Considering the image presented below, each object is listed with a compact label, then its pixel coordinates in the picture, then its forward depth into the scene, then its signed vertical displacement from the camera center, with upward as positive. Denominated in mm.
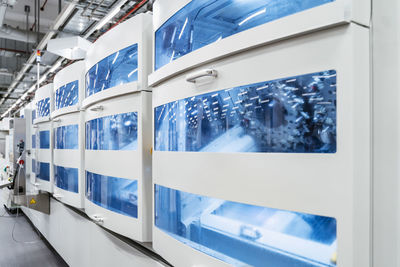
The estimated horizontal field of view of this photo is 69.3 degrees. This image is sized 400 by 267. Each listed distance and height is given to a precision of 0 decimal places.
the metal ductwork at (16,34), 4074 +1482
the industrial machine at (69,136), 2549 -9
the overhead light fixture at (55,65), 4063 +1008
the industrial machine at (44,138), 3377 -33
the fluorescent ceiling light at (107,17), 2428 +1052
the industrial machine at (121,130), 1628 +32
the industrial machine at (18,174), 3652 -616
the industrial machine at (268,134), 725 +0
